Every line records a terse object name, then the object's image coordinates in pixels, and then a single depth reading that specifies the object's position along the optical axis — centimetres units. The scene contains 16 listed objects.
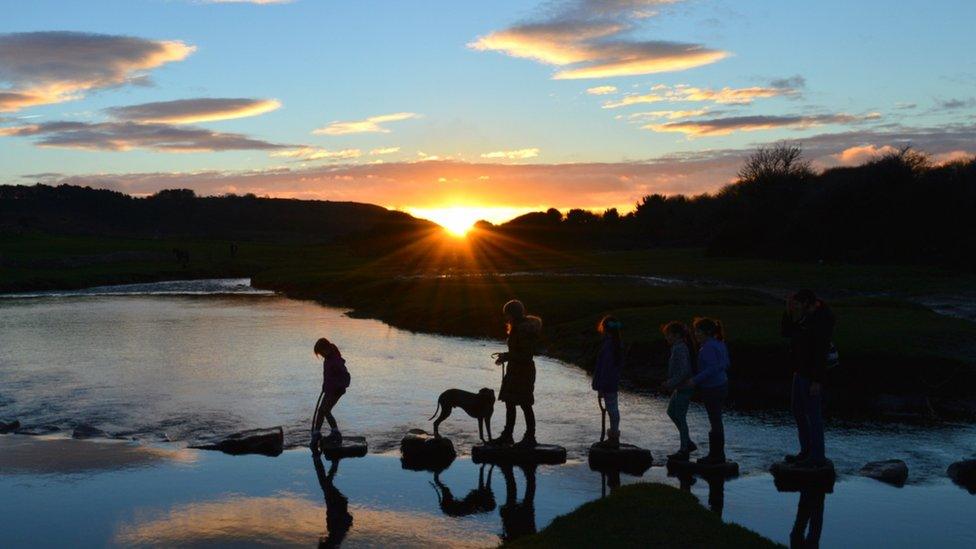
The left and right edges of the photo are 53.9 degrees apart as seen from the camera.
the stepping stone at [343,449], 1845
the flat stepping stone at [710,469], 1686
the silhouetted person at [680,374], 1703
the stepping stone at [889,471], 1664
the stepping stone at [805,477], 1622
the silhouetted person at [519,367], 1730
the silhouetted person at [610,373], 1769
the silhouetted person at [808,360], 1575
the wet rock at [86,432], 2056
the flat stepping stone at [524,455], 1777
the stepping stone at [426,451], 1798
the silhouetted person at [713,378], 1689
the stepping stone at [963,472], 1681
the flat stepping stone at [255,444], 1877
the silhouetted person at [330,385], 1895
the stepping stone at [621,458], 1744
